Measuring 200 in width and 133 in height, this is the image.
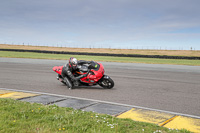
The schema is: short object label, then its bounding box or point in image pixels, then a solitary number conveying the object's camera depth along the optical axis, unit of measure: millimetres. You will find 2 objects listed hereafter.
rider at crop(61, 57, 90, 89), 9298
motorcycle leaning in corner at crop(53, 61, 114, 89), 9266
